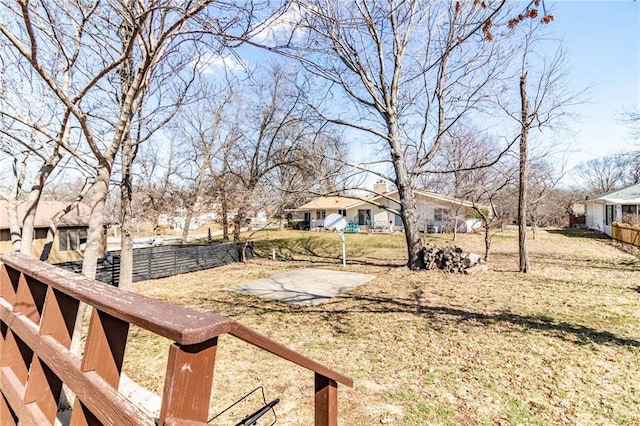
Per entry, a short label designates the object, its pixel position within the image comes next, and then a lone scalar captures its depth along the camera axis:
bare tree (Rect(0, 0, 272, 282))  2.47
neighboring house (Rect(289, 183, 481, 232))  24.09
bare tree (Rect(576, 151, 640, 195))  36.35
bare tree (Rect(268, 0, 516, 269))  9.27
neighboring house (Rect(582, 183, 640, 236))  18.31
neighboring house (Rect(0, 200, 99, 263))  13.95
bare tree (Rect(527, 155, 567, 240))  12.33
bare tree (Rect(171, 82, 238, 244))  15.32
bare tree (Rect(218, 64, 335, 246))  11.09
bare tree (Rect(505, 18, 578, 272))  8.74
